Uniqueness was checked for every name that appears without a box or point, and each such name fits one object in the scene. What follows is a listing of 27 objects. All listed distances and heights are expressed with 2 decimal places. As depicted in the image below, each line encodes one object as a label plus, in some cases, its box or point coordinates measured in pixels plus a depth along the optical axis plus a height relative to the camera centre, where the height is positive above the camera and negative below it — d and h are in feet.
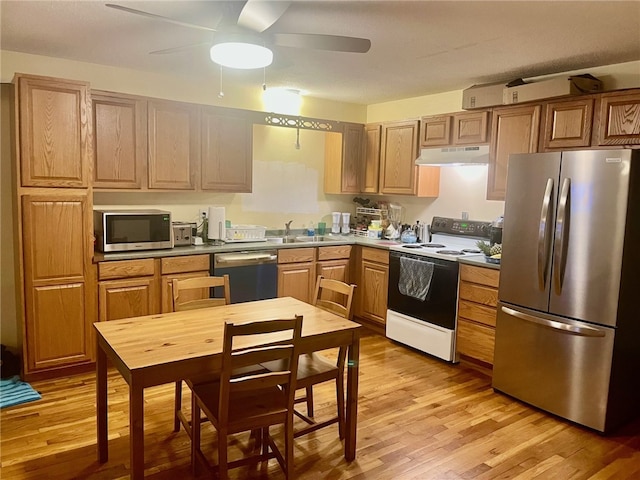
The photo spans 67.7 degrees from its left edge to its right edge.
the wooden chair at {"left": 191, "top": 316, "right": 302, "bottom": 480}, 6.59 -3.19
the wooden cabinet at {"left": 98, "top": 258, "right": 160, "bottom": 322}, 11.68 -2.52
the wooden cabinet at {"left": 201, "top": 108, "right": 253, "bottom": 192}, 13.94 +1.20
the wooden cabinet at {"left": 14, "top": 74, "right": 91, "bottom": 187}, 10.46 +1.22
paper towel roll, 14.14 -0.92
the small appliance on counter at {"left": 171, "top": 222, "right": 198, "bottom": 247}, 13.38 -1.21
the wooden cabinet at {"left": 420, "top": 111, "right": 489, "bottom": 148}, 13.37 +2.05
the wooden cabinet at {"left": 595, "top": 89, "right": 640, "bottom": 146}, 10.12 +1.86
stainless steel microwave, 12.00 -1.07
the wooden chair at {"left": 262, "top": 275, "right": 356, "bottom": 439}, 8.34 -3.12
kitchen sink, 15.64 -1.53
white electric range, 12.85 -2.51
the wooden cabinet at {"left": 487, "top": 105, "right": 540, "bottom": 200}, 12.05 +1.63
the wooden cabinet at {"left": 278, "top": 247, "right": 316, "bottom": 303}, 14.57 -2.45
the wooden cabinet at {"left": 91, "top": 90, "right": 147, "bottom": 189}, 12.14 +1.24
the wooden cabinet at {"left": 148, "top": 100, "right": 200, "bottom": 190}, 12.98 +1.26
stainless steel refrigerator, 9.19 -1.61
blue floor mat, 10.18 -4.59
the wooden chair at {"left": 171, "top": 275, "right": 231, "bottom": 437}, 9.00 -2.21
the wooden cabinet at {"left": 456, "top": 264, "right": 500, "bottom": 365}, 11.90 -2.87
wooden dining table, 6.38 -2.28
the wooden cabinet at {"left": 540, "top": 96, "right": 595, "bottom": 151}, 10.94 +1.85
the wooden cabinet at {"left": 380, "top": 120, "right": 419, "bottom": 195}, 15.47 +1.33
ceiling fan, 7.02 +2.52
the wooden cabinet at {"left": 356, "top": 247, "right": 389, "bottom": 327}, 15.07 -2.88
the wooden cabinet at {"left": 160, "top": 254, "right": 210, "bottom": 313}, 12.41 -2.13
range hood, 13.20 +1.23
